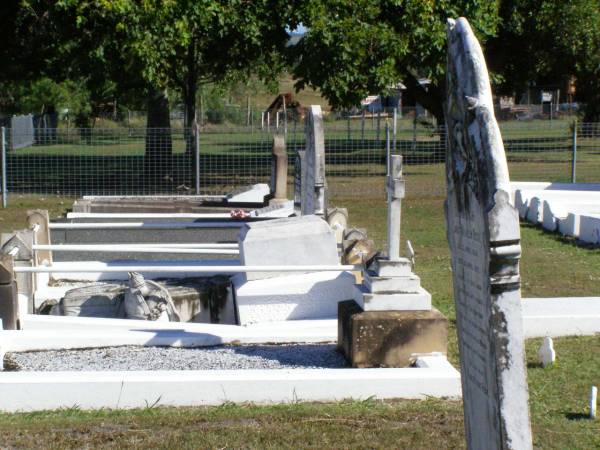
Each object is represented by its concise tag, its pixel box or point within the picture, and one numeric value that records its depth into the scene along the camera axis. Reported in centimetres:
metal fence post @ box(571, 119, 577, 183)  2419
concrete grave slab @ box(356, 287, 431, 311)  738
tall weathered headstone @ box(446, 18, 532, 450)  397
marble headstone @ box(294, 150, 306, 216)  1312
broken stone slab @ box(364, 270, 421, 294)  738
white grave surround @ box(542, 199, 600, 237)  1675
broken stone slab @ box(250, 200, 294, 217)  1544
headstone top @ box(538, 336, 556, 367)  747
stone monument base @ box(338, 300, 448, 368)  726
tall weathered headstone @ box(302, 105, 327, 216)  1149
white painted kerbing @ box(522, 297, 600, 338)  858
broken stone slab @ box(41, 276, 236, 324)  959
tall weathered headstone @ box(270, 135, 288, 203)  1733
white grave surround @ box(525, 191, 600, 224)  1778
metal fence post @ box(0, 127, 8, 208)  2172
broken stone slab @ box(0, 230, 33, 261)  973
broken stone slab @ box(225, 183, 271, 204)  1909
